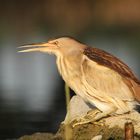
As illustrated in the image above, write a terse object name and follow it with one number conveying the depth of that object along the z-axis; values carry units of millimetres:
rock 11477
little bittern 11992
